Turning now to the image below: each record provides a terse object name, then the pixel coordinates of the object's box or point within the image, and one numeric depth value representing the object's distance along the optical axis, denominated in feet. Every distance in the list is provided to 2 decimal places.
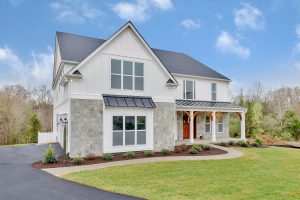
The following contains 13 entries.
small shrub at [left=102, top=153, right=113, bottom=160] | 45.34
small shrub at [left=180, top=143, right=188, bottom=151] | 58.86
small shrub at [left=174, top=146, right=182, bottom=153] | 55.98
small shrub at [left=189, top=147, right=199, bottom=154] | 52.82
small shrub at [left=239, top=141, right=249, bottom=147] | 66.05
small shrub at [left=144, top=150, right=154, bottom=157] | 49.65
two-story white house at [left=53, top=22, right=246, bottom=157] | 47.47
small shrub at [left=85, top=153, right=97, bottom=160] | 46.33
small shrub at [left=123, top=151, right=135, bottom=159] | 47.95
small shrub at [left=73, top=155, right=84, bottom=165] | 41.78
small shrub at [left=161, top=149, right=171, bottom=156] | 52.68
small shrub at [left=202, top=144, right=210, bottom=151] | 57.62
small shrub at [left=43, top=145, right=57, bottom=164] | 41.52
